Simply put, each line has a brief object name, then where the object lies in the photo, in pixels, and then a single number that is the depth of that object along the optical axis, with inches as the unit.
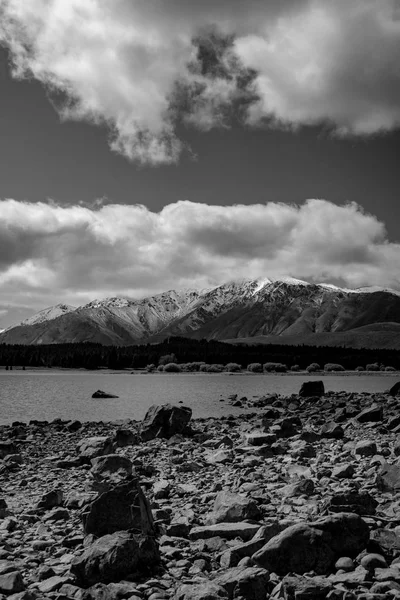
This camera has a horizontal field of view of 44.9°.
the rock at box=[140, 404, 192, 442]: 1089.4
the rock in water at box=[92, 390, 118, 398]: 2642.0
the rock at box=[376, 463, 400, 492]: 494.3
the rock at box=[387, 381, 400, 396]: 2209.4
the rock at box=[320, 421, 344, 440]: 910.4
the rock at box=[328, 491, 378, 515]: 401.7
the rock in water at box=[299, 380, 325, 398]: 2544.3
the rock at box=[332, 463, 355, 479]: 560.7
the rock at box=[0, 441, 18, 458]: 862.7
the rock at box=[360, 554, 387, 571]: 306.0
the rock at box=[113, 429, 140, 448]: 964.6
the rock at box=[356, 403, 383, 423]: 1116.5
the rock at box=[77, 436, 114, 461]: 785.6
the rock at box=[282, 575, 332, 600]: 269.9
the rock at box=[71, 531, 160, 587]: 314.8
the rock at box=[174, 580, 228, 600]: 270.8
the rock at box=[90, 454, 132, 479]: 636.1
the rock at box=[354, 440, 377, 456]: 690.8
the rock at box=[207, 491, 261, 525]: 419.8
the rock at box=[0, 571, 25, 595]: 308.5
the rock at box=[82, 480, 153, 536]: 378.9
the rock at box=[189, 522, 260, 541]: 382.6
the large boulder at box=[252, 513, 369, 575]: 311.4
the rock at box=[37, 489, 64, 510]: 506.3
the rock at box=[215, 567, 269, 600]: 278.4
